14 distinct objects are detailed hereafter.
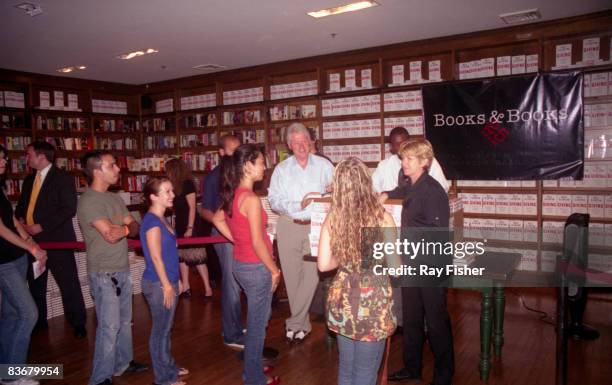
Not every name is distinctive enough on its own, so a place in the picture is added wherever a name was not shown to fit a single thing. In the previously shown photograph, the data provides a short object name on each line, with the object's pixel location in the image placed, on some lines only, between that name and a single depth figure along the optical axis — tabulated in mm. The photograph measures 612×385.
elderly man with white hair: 3744
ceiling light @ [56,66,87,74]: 7223
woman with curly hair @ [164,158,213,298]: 5012
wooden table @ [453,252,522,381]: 2804
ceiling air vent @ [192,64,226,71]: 7331
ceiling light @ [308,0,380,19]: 4555
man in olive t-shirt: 2830
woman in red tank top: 2598
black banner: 5191
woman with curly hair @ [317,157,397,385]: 2008
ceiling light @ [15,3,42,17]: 4331
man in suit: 3896
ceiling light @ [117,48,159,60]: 6265
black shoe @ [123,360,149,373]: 3264
